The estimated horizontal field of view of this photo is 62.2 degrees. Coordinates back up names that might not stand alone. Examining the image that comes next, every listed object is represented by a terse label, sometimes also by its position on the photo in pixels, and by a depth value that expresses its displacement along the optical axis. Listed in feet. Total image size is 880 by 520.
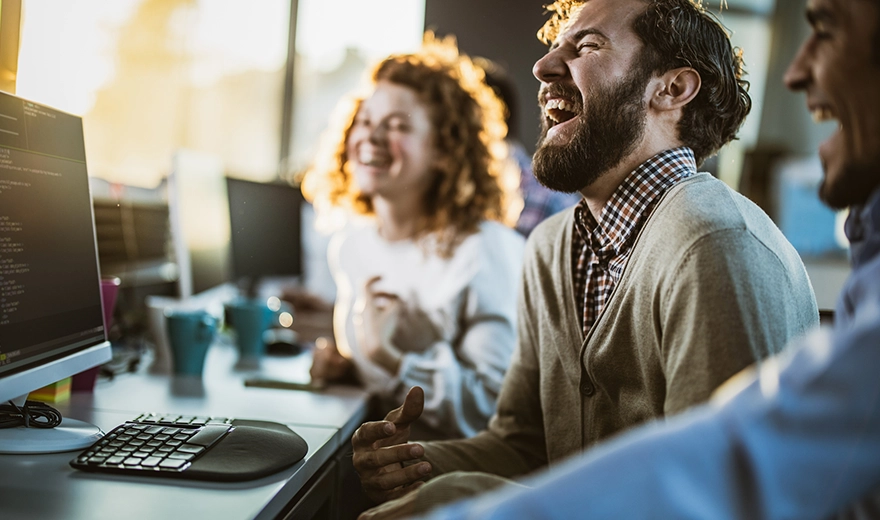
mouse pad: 3.10
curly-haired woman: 5.54
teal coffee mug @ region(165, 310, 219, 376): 5.45
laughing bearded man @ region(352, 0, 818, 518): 2.77
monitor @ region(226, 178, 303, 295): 7.25
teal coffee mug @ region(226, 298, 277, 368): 6.38
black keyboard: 3.11
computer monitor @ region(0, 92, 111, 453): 3.31
